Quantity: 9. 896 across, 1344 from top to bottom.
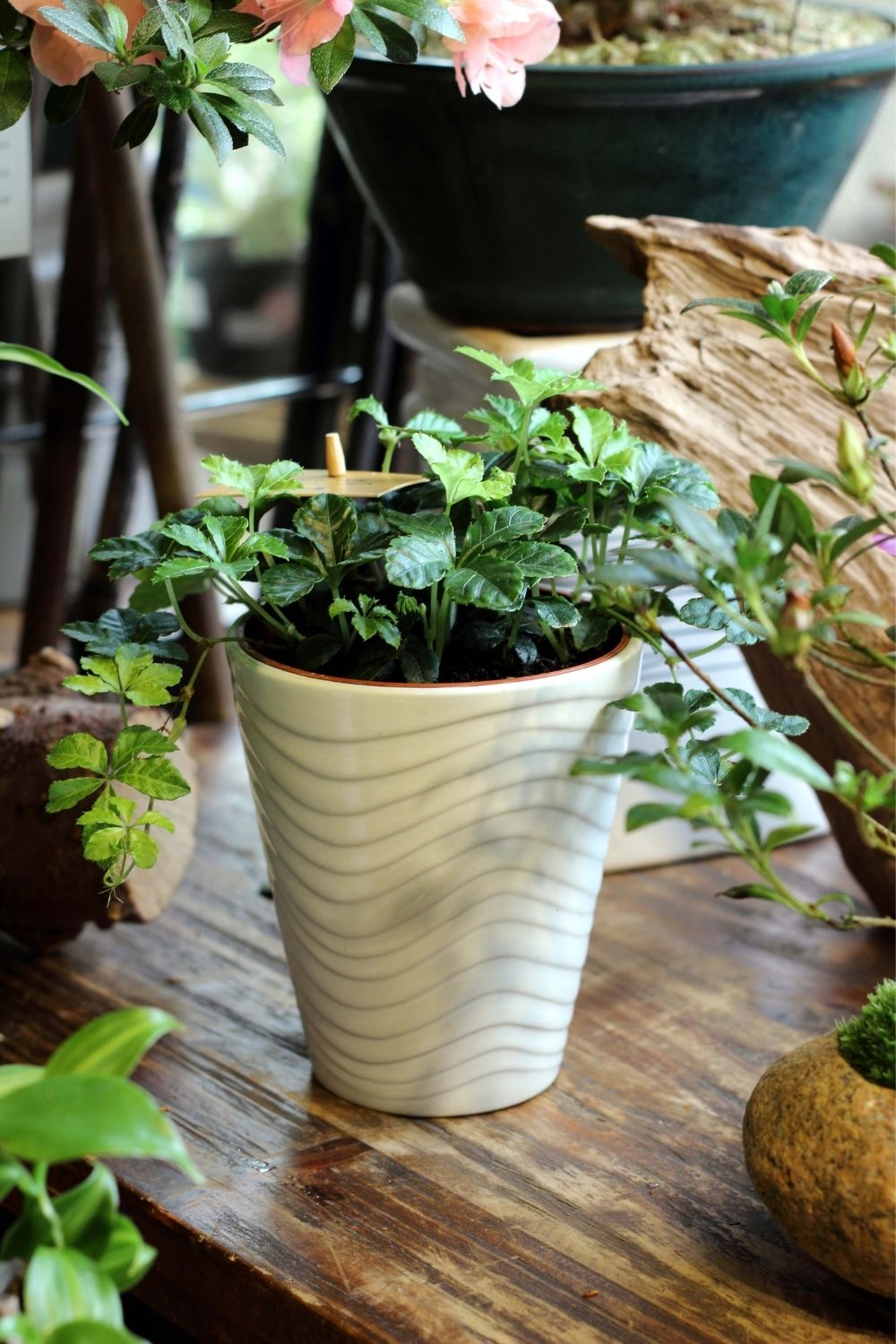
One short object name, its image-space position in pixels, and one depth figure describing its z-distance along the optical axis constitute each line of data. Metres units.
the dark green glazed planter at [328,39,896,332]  1.31
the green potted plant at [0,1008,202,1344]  0.90
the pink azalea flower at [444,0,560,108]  1.10
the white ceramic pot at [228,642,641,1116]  1.09
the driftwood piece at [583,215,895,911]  1.24
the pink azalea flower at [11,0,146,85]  1.08
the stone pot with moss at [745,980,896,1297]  1.04
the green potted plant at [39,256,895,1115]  1.09
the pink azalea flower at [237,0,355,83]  1.06
